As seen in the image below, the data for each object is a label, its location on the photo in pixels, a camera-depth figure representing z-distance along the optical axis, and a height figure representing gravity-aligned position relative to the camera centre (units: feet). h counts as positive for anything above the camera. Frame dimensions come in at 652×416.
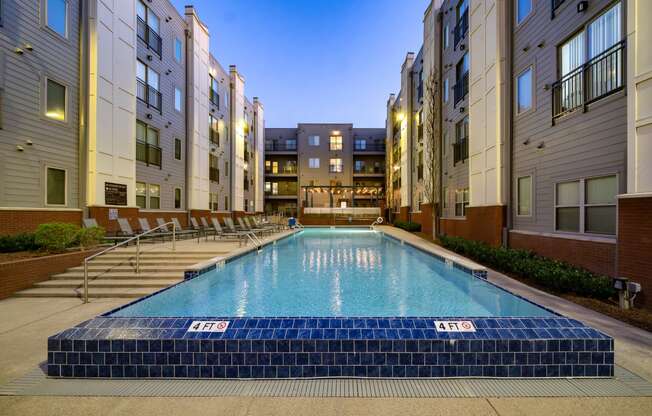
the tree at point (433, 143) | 60.70 +13.16
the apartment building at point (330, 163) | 141.28 +20.50
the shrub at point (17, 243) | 26.43 -3.05
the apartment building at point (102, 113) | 31.71 +12.82
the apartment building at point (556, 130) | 19.35 +7.25
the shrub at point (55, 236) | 26.32 -2.44
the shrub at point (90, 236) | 29.07 -2.70
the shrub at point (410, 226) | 73.61 -4.01
